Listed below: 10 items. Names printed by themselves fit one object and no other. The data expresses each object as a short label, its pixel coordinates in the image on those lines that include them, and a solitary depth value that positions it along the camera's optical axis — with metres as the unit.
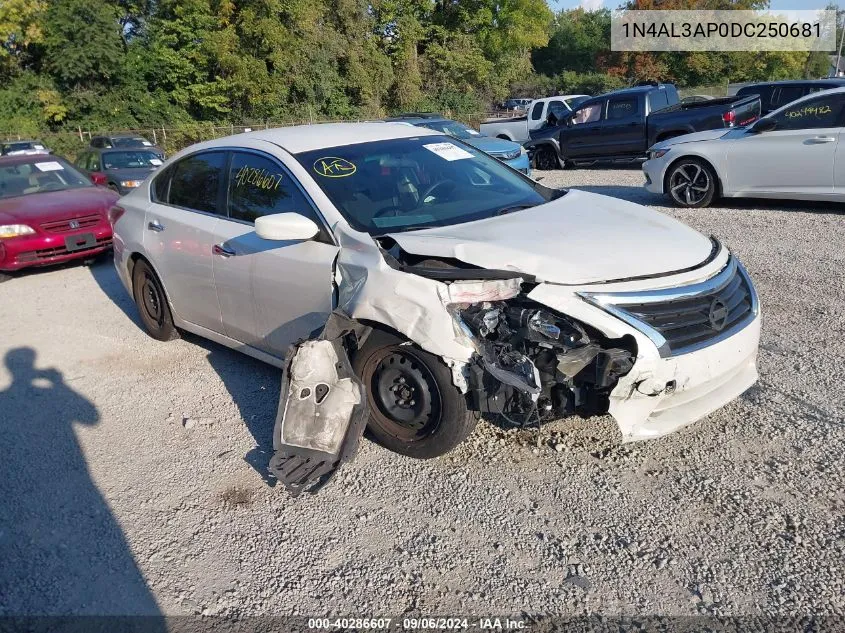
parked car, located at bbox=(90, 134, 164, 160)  21.28
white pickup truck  20.62
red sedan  8.75
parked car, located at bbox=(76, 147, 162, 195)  14.30
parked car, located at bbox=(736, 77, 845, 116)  15.59
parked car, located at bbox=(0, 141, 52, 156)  21.96
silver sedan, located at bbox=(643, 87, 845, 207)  8.87
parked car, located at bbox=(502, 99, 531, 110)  52.72
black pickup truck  14.25
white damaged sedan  3.26
